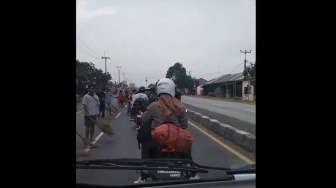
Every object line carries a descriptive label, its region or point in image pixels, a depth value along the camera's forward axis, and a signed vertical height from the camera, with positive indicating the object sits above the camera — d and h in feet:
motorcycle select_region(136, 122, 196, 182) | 8.58 -1.67
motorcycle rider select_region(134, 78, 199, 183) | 10.97 -0.57
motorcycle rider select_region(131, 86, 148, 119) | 21.39 -0.33
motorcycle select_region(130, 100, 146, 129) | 19.85 -0.80
